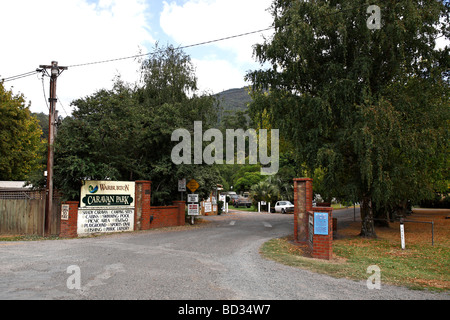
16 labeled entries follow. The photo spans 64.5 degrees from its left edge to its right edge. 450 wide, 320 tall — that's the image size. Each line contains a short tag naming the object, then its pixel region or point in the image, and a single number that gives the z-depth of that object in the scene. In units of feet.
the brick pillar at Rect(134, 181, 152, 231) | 61.46
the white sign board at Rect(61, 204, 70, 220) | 51.67
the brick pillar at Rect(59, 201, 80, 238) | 51.55
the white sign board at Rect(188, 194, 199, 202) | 71.46
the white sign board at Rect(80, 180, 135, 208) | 54.54
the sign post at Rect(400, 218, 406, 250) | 44.83
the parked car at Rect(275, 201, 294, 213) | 125.49
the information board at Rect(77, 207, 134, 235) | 53.78
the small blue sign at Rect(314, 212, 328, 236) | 35.65
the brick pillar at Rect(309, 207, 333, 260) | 35.32
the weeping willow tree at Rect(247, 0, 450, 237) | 46.93
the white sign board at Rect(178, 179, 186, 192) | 69.92
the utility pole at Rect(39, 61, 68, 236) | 51.88
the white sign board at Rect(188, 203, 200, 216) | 73.83
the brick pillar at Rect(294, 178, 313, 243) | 48.67
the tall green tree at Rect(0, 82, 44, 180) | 93.76
